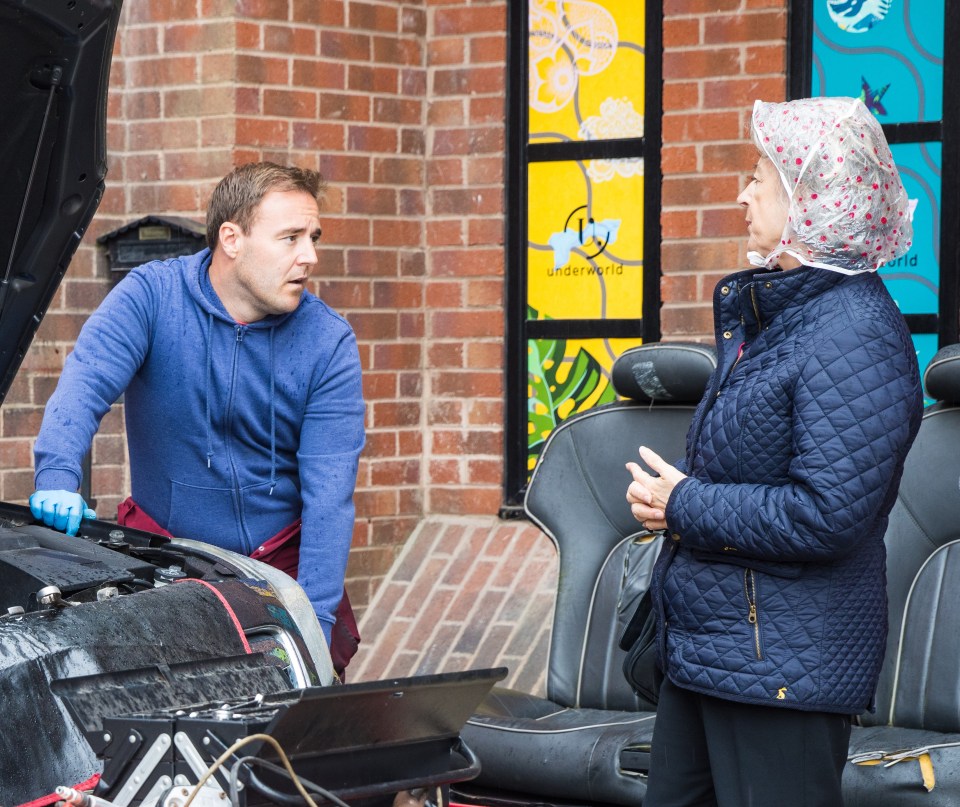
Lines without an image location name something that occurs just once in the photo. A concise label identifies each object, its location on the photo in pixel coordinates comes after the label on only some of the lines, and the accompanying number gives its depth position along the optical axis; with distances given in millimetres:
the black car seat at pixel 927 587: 8546
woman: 5655
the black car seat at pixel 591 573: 8725
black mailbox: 11452
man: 7393
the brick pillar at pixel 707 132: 11171
